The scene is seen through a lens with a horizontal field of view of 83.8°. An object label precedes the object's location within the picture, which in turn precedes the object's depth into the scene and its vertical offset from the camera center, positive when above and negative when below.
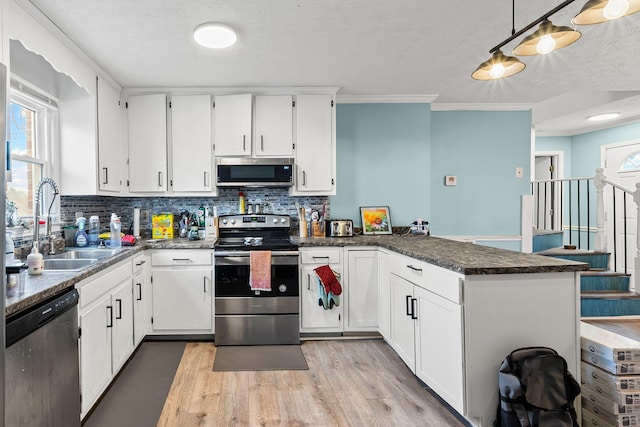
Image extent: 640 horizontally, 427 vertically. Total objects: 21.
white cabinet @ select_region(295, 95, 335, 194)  3.47 +0.63
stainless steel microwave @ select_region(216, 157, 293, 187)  3.40 +0.35
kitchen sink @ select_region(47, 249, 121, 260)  2.53 -0.33
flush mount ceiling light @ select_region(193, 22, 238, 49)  2.26 +1.14
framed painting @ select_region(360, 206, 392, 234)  3.77 -0.12
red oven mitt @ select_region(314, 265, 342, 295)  3.10 -0.62
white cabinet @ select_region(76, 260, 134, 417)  1.95 -0.75
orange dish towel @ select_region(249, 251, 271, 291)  3.05 -0.53
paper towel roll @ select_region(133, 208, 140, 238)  3.52 -0.13
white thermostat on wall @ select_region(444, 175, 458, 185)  4.10 +0.32
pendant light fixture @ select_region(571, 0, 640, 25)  1.35 +0.77
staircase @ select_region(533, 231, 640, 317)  3.12 -0.76
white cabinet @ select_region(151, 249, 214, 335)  3.14 -0.70
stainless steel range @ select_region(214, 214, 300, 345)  3.10 -0.78
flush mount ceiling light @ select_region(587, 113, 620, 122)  4.71 +1.22
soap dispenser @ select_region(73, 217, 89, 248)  2.89 -0.22
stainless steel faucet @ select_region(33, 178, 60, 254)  2.23 -0.02
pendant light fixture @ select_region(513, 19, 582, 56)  1.56 +0.76
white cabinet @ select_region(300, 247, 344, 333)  3.20 -0.74
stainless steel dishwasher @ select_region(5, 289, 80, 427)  1.30 -0.64
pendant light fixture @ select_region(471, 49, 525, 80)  1.85 +0.75
